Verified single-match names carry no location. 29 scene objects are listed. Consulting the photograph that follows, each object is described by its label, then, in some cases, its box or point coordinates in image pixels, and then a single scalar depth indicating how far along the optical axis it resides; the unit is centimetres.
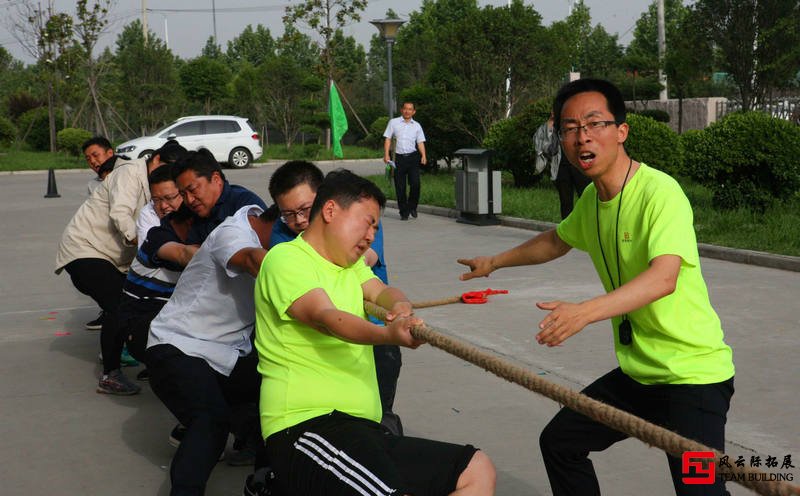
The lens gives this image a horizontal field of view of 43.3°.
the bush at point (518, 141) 1743
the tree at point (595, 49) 4291
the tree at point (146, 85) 3941
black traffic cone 2114
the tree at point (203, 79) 4081
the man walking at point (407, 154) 1509
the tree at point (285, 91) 3828
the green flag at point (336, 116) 2827
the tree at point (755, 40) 2333
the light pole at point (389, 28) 2170
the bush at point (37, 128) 3883
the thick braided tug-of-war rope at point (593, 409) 212
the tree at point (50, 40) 3447
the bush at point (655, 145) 1586
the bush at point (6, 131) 3622
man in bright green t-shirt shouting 295
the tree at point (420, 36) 4194
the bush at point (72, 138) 3350
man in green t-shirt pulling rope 282
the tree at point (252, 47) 6719
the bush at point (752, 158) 1229
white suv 2986
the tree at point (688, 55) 2506
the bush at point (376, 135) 3436
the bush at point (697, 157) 1274
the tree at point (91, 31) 3425
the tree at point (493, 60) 2098
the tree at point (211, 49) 7859
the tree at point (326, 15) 3328
